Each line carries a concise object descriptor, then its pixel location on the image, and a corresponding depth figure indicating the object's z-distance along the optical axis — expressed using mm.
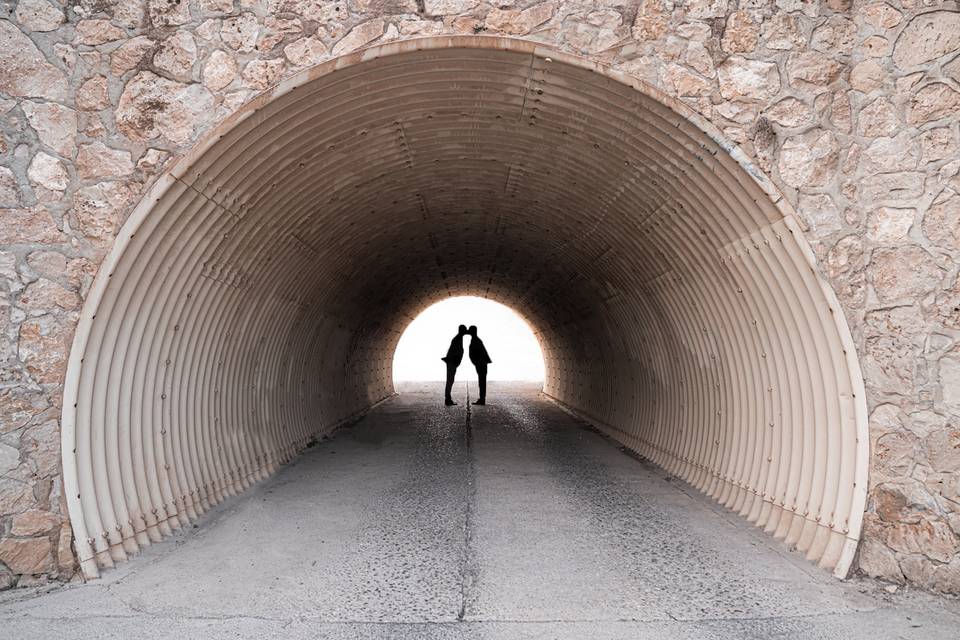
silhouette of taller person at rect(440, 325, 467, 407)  16047
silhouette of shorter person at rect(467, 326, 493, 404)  16567
